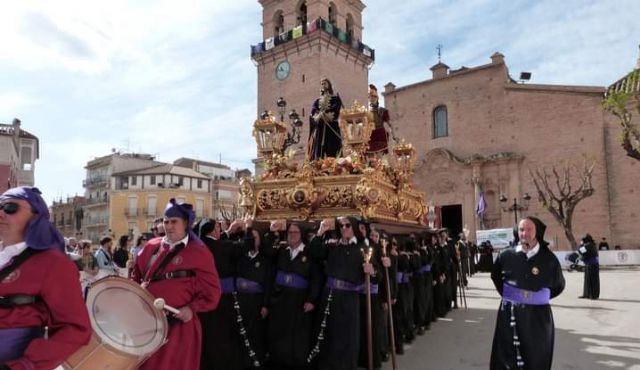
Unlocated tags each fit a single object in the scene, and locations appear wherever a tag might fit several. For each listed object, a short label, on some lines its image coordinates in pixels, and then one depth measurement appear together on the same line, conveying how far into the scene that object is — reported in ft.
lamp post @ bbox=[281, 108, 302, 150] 30.87
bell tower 128.36
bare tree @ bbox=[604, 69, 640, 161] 49.55
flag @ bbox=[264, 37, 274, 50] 136.15
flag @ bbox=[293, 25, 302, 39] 129.08
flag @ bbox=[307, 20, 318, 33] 126.00
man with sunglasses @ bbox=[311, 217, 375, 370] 19.29
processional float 24.03
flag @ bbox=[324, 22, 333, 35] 127.33
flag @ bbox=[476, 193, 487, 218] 101.50
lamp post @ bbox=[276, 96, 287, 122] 33.51
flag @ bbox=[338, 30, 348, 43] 132.16
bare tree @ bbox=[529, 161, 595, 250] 90.99
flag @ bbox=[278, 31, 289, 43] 131.34
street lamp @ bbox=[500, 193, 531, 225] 103.19
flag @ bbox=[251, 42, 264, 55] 138.92
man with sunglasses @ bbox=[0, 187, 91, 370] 8.54
